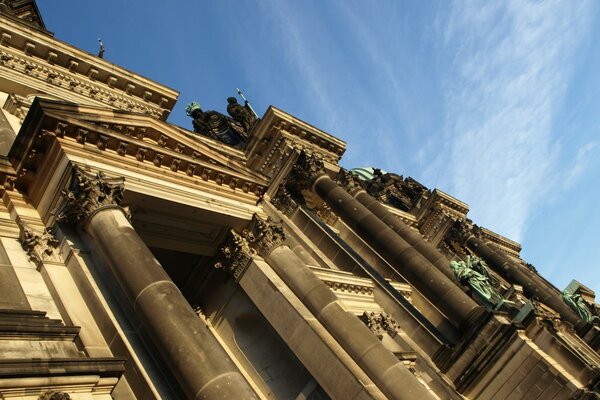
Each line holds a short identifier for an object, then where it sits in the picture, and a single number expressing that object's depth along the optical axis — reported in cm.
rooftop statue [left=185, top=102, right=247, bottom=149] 3038
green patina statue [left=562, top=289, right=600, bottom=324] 2141
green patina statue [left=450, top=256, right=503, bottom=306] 1769
